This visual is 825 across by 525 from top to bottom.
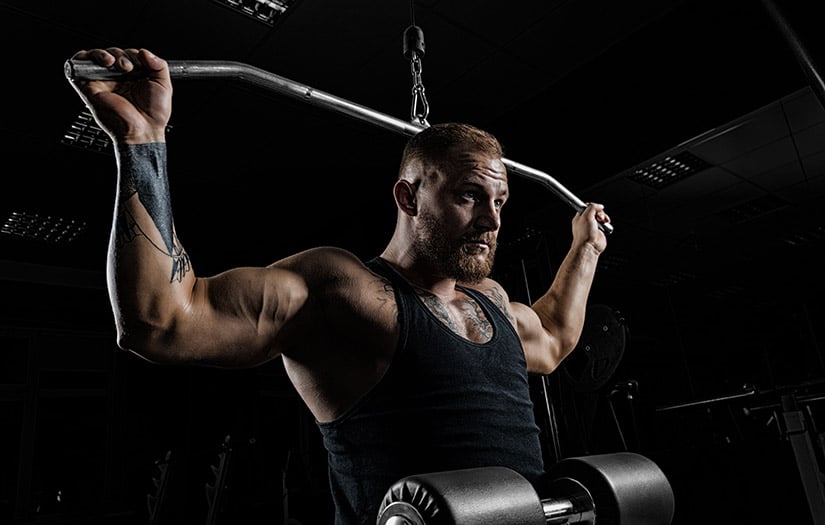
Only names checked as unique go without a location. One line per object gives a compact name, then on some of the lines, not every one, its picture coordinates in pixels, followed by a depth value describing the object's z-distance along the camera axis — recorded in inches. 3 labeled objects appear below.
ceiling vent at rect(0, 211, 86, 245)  202.8
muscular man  37.4
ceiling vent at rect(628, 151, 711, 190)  208.8
